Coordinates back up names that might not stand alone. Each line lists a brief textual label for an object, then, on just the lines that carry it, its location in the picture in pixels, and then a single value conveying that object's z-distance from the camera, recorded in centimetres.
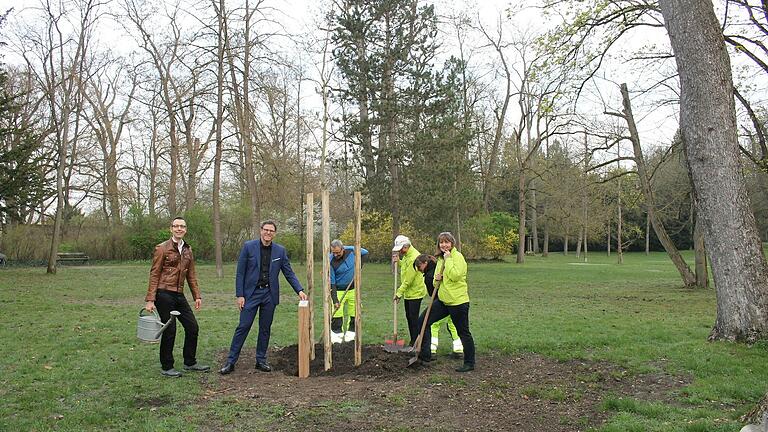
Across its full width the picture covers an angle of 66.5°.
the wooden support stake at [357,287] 721
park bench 3278
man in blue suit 719
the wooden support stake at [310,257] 706
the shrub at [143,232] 3509
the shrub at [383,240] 3325
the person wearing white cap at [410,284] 799
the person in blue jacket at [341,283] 880
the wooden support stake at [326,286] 695
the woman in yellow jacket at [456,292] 717
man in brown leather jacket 677
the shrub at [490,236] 3850
